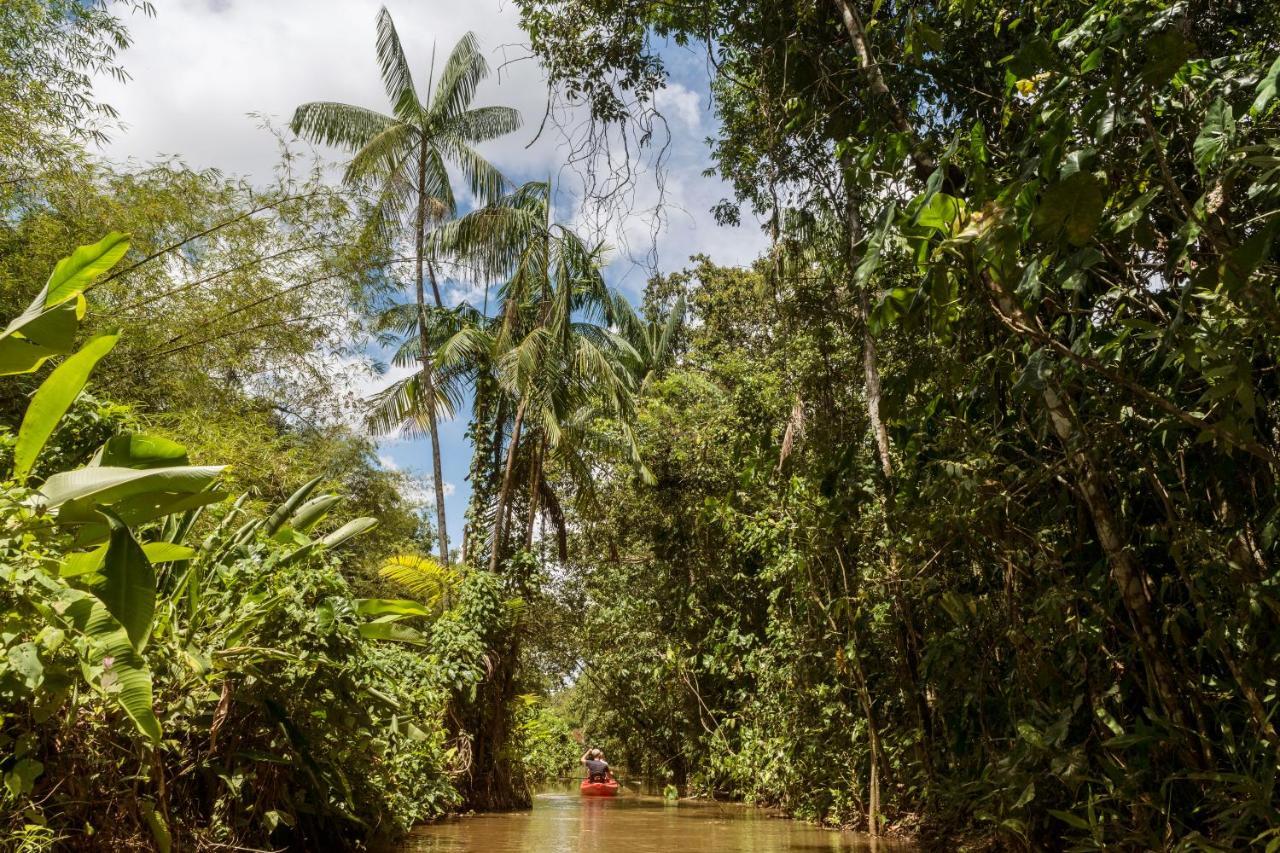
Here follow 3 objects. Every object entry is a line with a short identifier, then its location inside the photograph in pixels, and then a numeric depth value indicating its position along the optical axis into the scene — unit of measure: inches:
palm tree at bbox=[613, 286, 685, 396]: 758.5
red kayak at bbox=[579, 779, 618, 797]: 687.1
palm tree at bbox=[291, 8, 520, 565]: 544.1
